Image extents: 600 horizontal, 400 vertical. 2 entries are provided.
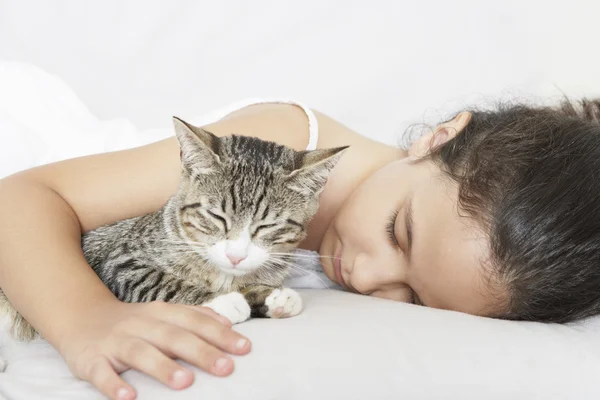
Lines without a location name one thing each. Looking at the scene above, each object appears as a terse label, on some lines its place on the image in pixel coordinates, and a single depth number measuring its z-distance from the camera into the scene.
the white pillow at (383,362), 0.48
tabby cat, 0.57
